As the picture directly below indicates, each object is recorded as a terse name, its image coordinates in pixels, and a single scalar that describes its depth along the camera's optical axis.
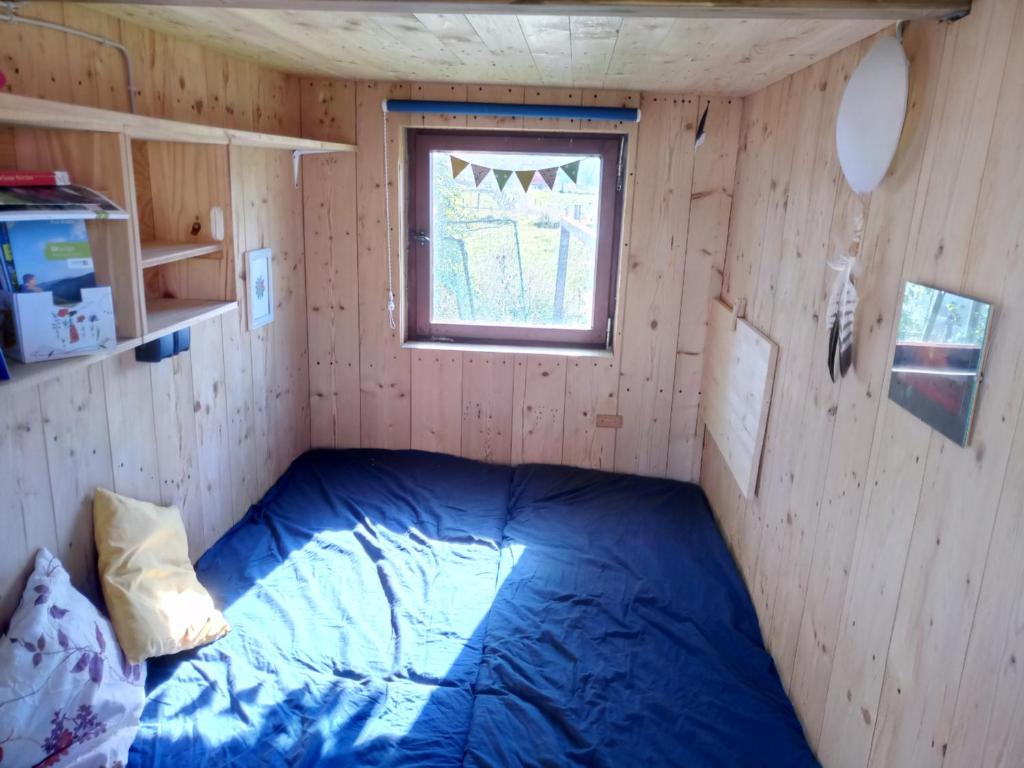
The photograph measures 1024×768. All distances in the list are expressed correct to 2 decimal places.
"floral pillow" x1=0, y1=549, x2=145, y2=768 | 1.39
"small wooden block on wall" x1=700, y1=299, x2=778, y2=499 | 2.23
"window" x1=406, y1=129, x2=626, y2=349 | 3.13
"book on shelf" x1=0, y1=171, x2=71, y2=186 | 1.28
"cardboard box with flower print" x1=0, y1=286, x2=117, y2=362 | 1.30
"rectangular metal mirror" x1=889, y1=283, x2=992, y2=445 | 1.15
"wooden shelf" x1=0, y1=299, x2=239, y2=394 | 1.27
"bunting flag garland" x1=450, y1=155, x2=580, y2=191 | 3.13
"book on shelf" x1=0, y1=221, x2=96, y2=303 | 1.28
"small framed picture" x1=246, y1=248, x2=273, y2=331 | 2.65
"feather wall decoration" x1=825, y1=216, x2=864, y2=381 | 1.63
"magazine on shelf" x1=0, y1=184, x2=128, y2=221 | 1.22
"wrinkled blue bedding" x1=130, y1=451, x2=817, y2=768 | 1.73
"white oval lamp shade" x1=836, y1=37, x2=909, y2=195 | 1.43
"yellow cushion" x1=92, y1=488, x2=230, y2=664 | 1.78
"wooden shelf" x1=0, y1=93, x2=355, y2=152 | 1.14
